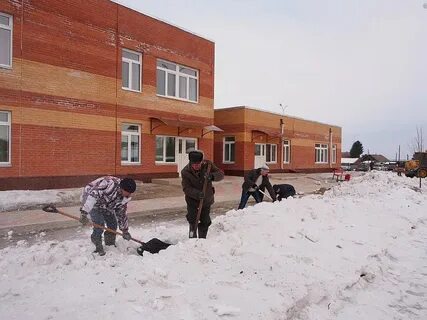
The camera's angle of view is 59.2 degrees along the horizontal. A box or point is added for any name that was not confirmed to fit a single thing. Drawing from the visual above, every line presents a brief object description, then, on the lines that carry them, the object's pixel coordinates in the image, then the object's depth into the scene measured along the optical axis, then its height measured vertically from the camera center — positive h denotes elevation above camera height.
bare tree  49.01 +1.83
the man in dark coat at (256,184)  9.26 -0.62
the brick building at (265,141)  23.98 +1.28
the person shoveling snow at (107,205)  5.11 -0.66
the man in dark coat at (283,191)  10.15 -0.85
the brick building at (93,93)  12.52 +2.58
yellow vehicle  25.89 -0.44
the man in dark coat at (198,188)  5.75 -0.46
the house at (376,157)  67.16 +0.54
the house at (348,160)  69.56 +0.02
